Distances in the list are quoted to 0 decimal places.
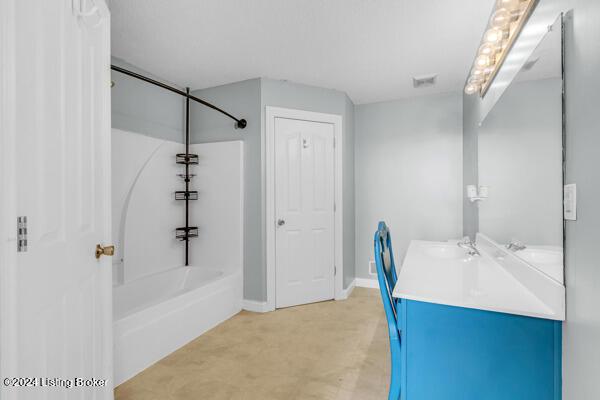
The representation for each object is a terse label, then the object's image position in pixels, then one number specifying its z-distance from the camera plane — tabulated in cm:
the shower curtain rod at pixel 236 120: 223
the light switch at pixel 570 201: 99
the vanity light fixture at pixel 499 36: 147
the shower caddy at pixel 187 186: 320
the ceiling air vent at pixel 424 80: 301
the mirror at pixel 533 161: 111
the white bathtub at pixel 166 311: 193
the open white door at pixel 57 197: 80
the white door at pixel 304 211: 316
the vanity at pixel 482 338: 109
